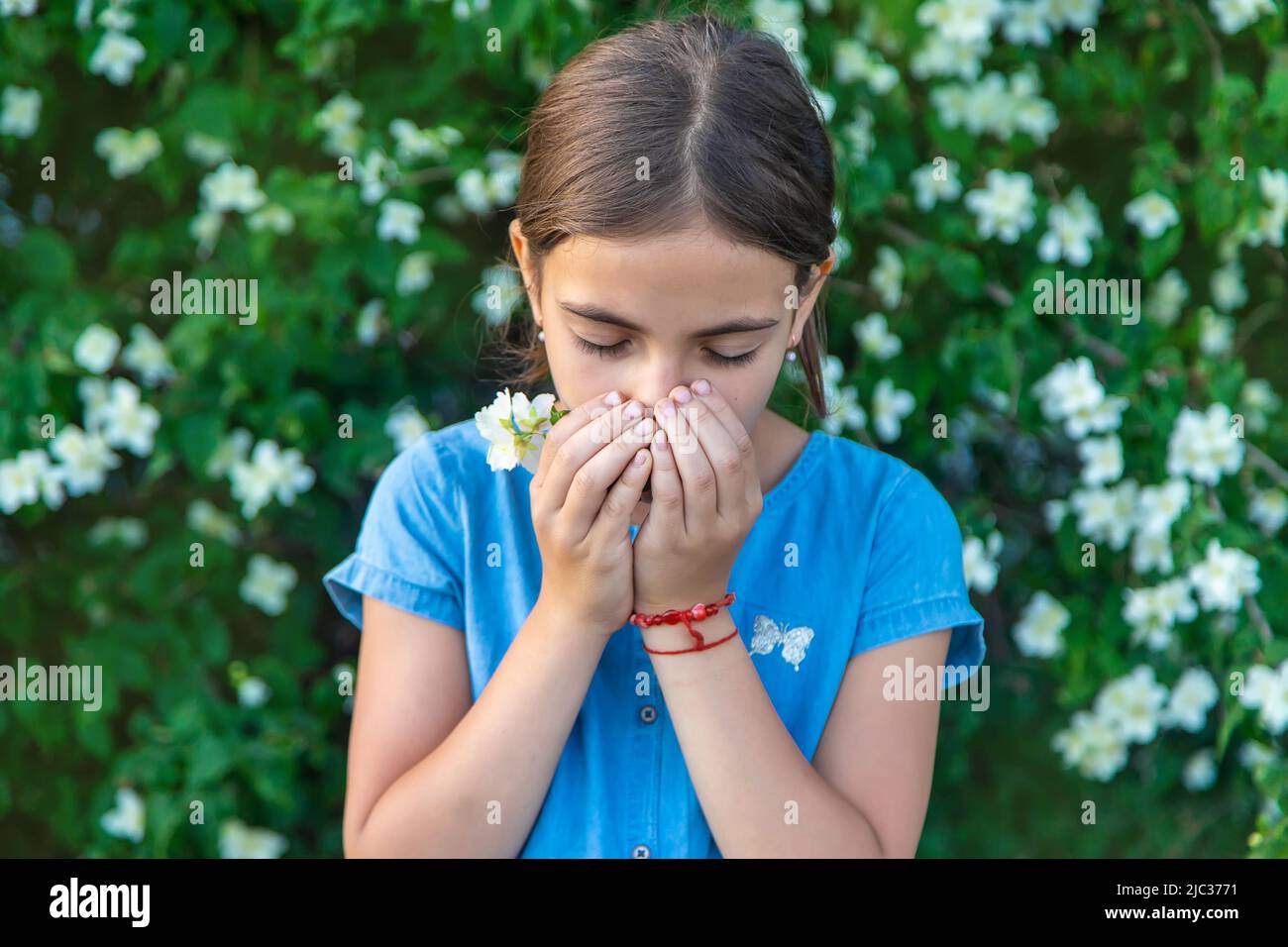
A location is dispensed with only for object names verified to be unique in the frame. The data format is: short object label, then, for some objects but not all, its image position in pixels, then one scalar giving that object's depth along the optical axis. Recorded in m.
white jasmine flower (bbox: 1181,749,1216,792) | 2.58
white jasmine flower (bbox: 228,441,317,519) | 2.22
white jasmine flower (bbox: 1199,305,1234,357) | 2.38
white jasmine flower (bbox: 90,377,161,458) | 2.22
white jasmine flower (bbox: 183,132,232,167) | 2.31
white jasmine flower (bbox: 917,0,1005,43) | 2.25
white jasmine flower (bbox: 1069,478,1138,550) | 2.35
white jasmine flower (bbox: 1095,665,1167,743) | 2.40
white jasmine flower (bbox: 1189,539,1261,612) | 2.16
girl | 1.32
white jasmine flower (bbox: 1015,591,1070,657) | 2.43
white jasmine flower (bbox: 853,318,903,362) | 2.32
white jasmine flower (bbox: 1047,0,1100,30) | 2.38
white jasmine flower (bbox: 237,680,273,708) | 2.30
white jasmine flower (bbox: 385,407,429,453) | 2.20
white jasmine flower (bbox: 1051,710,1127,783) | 2.45
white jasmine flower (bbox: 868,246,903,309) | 2.35
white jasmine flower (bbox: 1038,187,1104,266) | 2.31
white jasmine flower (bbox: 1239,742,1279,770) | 2.27
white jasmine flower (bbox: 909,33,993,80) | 2.33
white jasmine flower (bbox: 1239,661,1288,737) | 2.11
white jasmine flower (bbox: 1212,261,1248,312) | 2.53
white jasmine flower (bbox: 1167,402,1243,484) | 2.21
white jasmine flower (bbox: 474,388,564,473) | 1.40
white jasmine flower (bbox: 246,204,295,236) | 2.22
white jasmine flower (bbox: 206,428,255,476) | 2.27
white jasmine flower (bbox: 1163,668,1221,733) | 2.39
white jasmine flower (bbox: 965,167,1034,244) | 2.29
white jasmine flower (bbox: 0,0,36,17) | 2.18
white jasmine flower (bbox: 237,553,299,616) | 2.38
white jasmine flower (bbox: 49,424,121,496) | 2.20
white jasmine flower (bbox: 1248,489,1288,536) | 2.31
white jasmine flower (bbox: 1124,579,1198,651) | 2.27
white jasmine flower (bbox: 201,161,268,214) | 2.24
